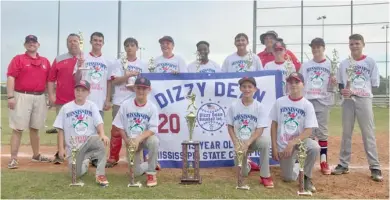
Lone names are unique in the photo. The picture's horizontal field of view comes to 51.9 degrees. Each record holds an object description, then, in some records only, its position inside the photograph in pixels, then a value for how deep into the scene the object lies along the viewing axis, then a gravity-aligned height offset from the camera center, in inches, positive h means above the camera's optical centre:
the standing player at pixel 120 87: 254.4 +12.3
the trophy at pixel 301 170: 190.9 -29.1
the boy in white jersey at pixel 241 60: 255.1 +31.4
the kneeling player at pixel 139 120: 213.8 -7.2
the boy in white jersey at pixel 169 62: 262.5 +29.5
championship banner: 253.1 +0.9
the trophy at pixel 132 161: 198.2 -27.0
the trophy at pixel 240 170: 195.5 -30.5
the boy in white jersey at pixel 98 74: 249.9 +20.1
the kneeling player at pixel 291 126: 208.8 -9.1
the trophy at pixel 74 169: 197.8 -31.2
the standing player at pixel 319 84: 248.0 +15.4
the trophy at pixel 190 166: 207.2 -29.8
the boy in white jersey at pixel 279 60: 251.4 +31.1
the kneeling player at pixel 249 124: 208.1 -8.9
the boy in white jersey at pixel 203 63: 262.5 +29.6
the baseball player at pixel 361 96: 236.8 +8.0
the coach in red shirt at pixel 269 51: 269.1 +39.9
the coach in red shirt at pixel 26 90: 248.4 +9.1
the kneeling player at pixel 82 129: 210.7 -12.6
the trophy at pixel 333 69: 233.5 +24.2
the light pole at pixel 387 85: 1019.3 +63.9
